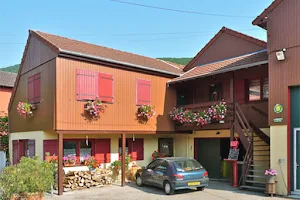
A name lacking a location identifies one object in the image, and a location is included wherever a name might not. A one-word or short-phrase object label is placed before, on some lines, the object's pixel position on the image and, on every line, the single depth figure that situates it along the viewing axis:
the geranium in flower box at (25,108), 14.86
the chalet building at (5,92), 26.45
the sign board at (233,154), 14.31
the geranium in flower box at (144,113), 16.02
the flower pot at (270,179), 11.87
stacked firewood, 13.98
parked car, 12.41
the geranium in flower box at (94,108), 13.98
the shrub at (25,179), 9.73
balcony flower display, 15.15
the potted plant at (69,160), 14.72
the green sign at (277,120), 12.18
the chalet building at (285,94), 11.90
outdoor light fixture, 12.28
